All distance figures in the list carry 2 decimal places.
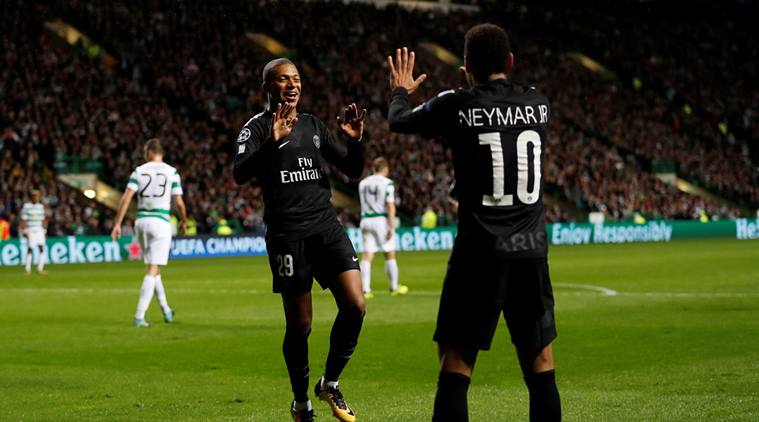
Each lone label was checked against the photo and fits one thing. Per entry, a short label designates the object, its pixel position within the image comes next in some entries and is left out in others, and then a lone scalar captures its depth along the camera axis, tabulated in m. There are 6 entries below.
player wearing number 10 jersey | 5.67
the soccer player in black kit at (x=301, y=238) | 8.06
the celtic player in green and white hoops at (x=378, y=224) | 20.70
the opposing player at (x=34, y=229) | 28.80
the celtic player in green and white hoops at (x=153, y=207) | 15.08
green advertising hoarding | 34.31
